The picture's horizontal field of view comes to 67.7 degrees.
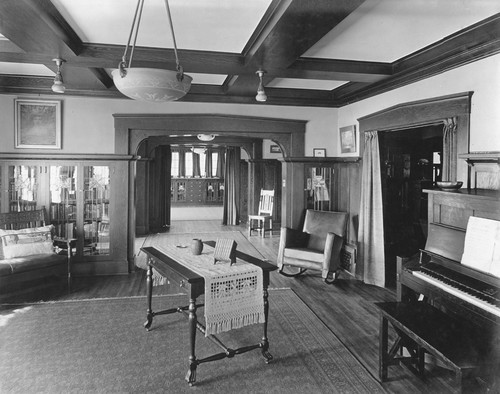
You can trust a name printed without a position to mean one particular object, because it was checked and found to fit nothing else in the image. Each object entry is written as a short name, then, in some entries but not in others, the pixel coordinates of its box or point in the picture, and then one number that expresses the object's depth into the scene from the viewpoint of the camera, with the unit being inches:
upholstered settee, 165.0
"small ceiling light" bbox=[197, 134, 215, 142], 365.7
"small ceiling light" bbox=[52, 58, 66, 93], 144.2
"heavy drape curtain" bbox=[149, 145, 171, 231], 374.6
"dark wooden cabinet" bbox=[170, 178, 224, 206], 593.9
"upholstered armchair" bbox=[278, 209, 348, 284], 198.2
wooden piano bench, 79.5
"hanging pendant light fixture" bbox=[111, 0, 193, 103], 94.1
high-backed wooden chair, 351.6
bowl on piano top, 122.9
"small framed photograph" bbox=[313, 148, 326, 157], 239.9
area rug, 103.8
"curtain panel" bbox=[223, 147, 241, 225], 423.2
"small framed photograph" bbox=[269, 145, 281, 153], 384.0
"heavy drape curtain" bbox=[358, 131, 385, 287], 194.7
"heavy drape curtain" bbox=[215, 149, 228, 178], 605.9
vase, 133.0
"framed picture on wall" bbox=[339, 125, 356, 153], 222.4
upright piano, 89.4
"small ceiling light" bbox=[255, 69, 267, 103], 156.6
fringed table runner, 108.7
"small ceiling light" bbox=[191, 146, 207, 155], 538.6
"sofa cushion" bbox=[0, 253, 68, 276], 162.2
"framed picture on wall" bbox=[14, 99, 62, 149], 202.5
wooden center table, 107.7
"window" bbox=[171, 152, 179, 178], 599.2
